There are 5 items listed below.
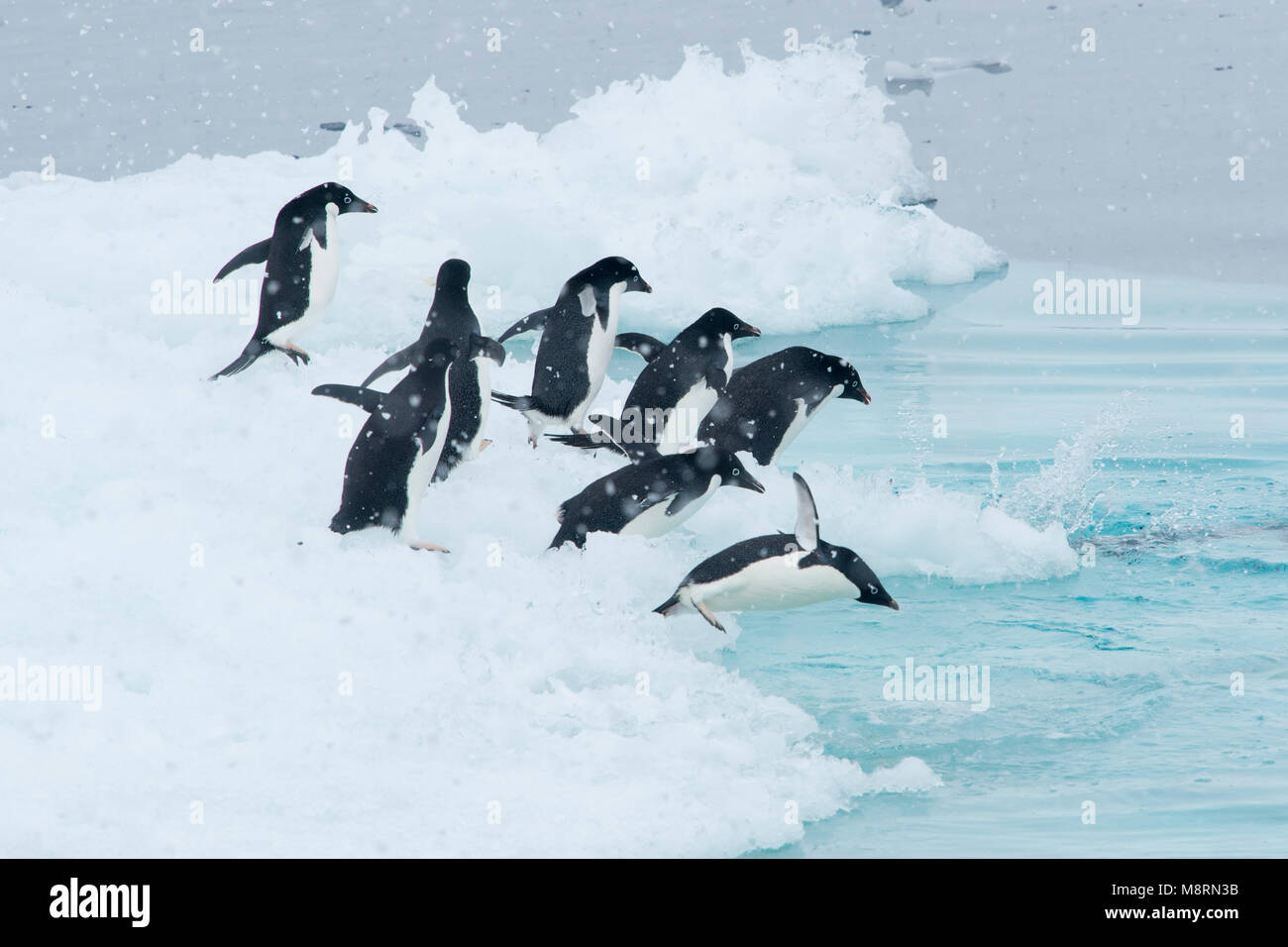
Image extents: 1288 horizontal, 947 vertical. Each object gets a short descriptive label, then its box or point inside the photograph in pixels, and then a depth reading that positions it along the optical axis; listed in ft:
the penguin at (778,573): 27.17
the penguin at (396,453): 28.86
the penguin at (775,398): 36.37
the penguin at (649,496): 29.99
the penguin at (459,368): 33.78
